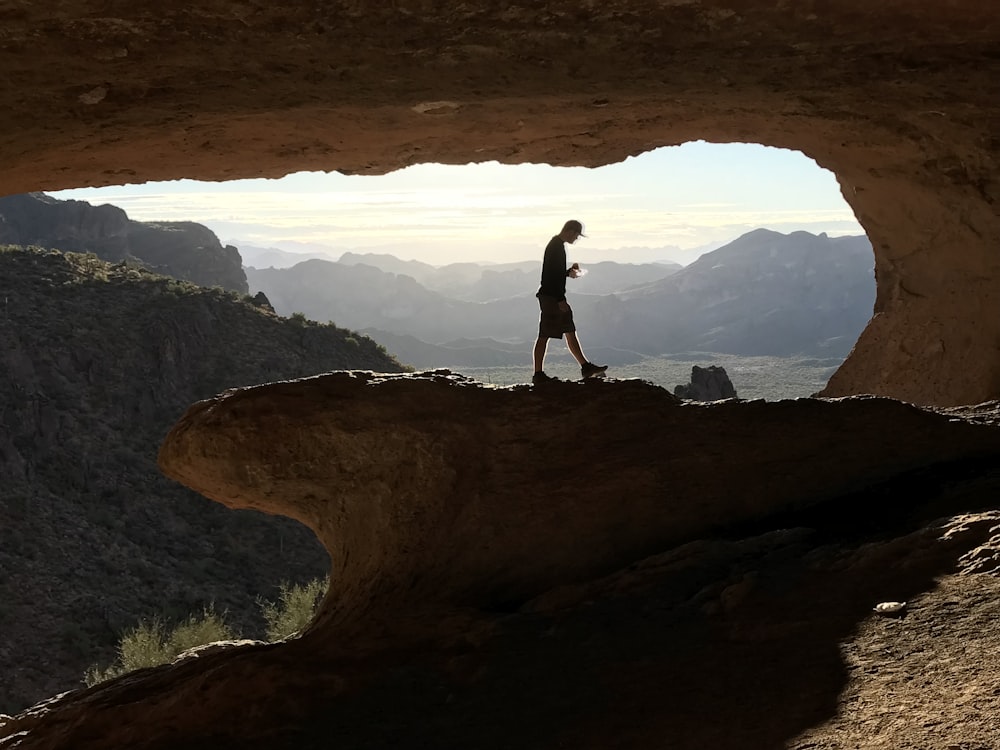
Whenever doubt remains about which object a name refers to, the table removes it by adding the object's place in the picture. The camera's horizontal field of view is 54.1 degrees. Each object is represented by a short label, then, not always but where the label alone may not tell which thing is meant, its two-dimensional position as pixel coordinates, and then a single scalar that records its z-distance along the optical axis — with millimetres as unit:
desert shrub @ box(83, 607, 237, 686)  22297
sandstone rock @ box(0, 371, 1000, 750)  4719
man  8648
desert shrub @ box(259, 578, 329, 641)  23212
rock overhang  6273
